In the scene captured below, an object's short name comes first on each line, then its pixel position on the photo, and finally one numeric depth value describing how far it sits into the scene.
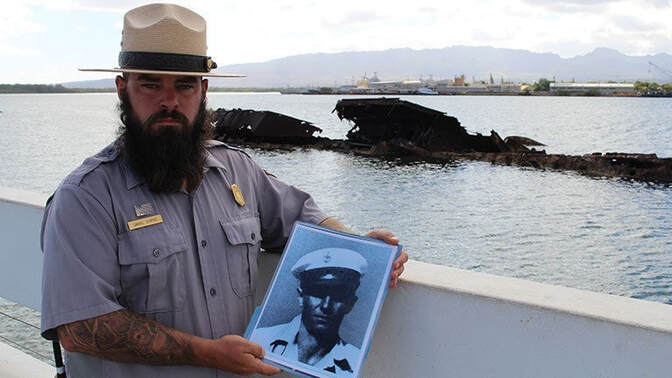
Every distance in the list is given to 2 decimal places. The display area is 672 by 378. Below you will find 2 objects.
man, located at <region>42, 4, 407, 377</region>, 2.05
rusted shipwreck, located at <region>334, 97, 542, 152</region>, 38.97
